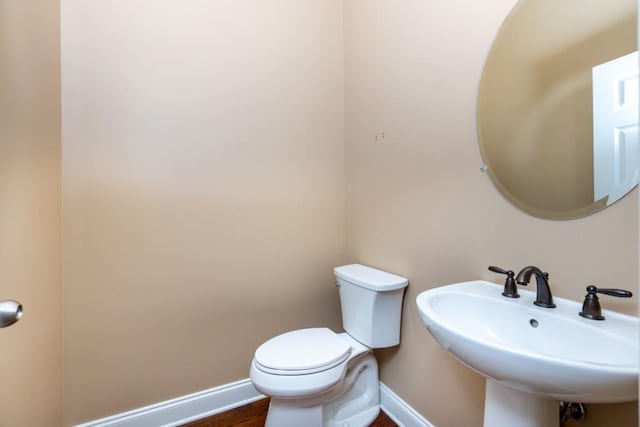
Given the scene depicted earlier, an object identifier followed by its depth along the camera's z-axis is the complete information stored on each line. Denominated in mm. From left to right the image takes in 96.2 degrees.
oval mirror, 736
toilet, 1145
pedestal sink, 521
